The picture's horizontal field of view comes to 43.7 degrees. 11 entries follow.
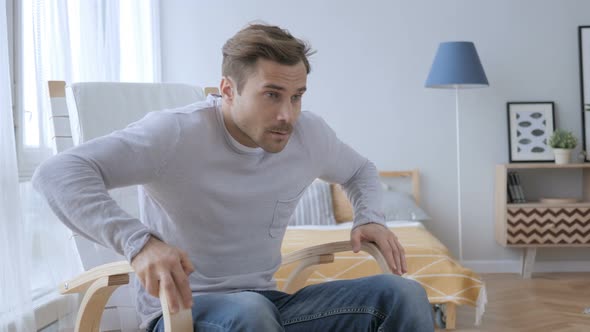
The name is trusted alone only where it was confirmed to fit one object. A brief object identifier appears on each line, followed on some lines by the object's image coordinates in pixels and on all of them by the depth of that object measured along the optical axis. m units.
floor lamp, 4.55
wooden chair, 1.83
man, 1.44
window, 2.93
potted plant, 4.77
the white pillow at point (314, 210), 4.51
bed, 3.27
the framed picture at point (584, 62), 4.95
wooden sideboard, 4.61
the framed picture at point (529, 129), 4.98
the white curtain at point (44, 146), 2.50
